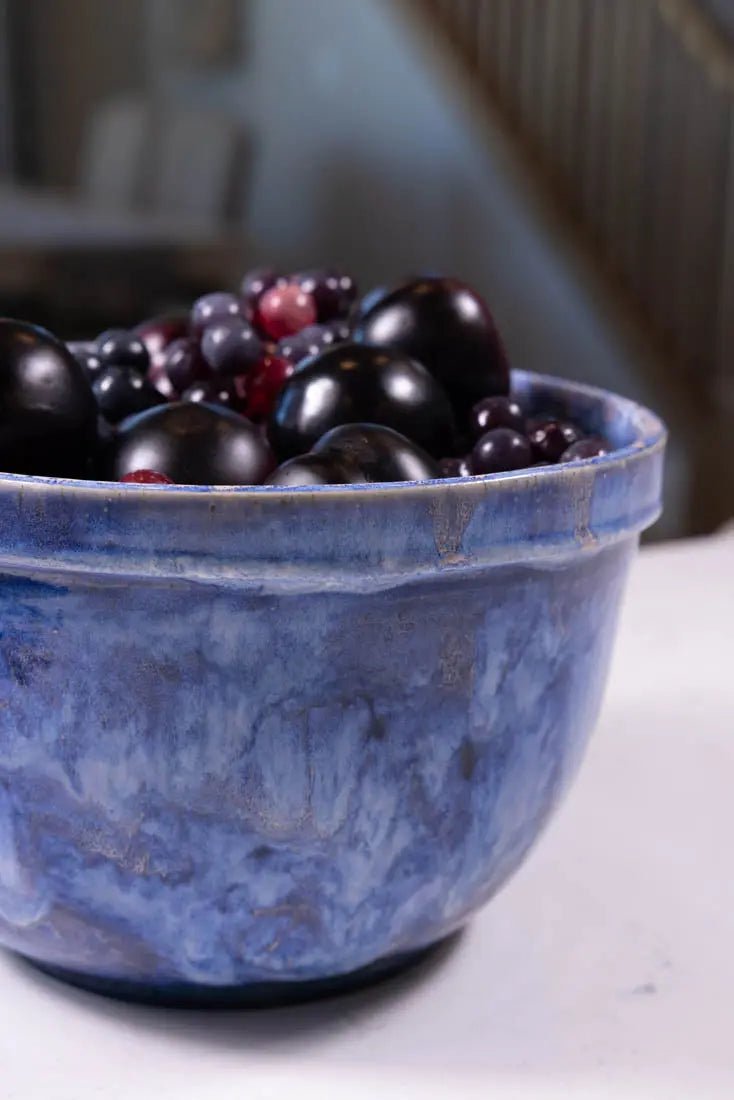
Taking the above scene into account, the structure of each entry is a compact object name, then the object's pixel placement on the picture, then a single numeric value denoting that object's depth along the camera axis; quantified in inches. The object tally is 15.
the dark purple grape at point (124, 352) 31.0
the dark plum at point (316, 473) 26.2
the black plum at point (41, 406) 27.1
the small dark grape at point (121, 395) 29.8
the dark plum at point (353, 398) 28.0
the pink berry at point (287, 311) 32.2
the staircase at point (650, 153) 149.7
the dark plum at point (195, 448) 26.9
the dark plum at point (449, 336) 30.1
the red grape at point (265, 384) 30.8
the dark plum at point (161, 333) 33.0
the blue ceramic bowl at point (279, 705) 25.7
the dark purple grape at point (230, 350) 30.7
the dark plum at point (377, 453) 26.5
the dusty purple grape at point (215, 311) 31.5
